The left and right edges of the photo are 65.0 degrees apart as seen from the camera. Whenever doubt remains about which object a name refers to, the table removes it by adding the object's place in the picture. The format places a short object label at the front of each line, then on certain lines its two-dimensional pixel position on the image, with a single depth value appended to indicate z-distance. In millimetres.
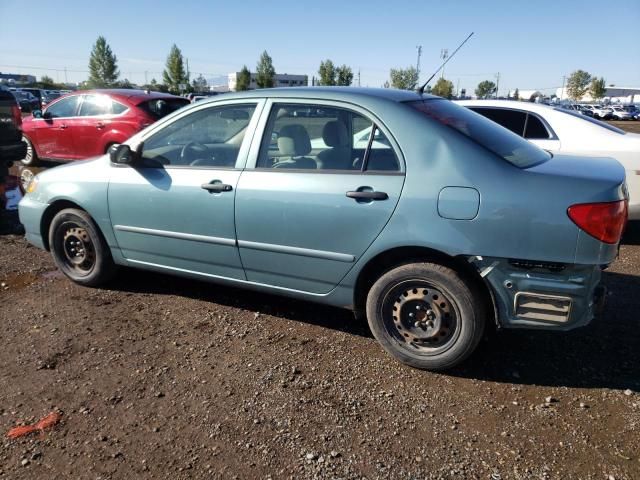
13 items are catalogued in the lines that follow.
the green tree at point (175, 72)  74625
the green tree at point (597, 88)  92562
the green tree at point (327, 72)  75000
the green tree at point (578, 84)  93312
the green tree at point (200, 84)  92362
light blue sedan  2793
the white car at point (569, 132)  5559
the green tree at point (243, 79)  77000
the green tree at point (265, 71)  77625
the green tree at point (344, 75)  71062
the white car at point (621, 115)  52375
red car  9367
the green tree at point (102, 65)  72625
